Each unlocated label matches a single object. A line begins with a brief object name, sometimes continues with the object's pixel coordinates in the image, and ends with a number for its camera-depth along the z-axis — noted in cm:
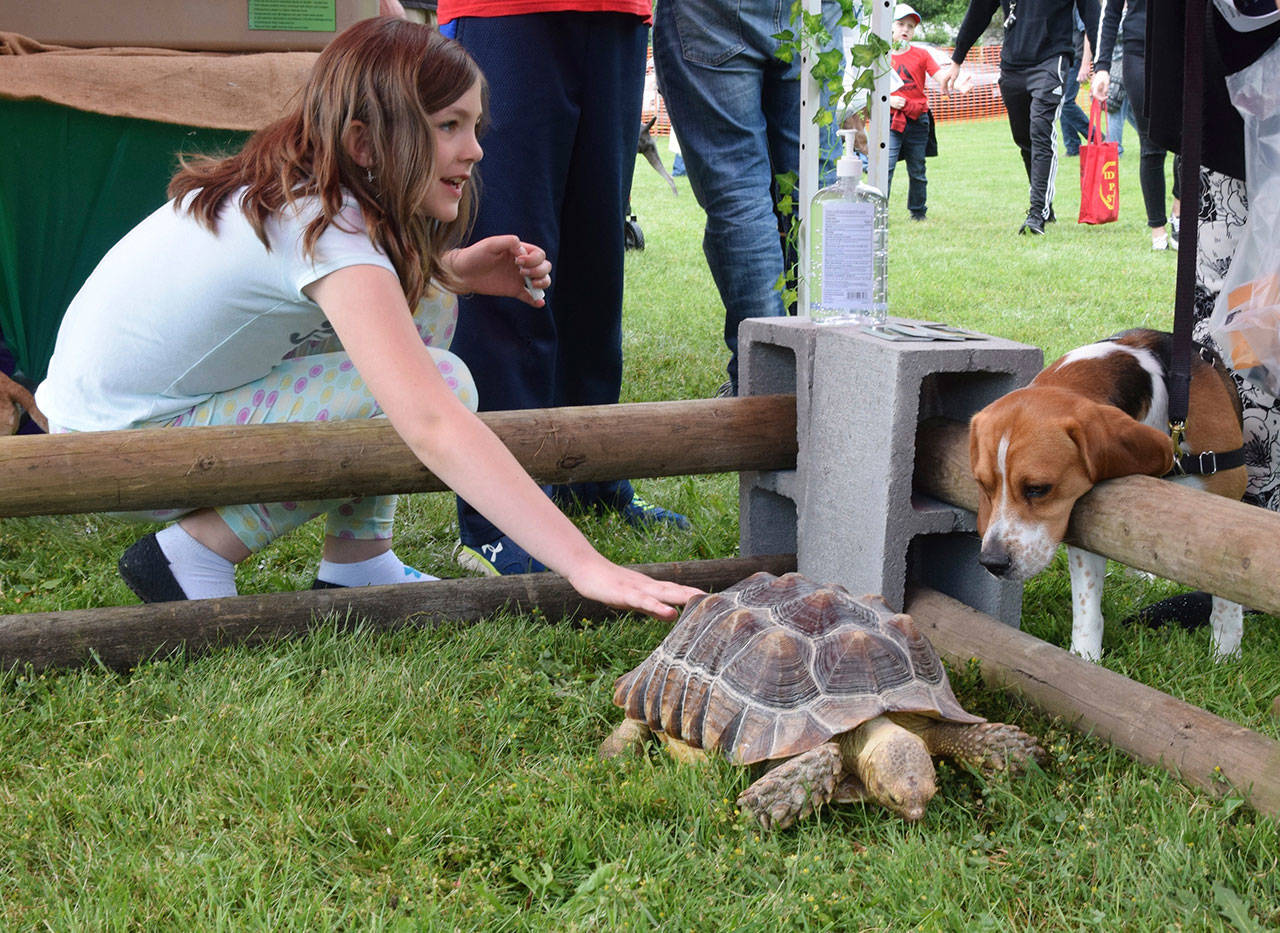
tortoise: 221
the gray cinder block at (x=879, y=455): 292
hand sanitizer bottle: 323
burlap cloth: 459
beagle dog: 262
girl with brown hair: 258
